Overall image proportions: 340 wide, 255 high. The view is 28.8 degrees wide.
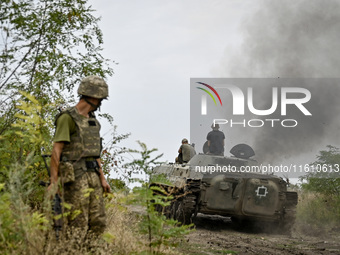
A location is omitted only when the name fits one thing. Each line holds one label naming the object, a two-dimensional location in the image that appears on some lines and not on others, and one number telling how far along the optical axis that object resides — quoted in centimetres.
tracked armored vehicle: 1531
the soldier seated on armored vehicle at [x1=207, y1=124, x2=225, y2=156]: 1780
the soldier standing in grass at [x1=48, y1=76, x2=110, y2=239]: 684
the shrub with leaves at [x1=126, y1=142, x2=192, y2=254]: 725
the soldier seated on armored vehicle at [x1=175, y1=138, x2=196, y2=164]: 1802
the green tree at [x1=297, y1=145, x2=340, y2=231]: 1733
